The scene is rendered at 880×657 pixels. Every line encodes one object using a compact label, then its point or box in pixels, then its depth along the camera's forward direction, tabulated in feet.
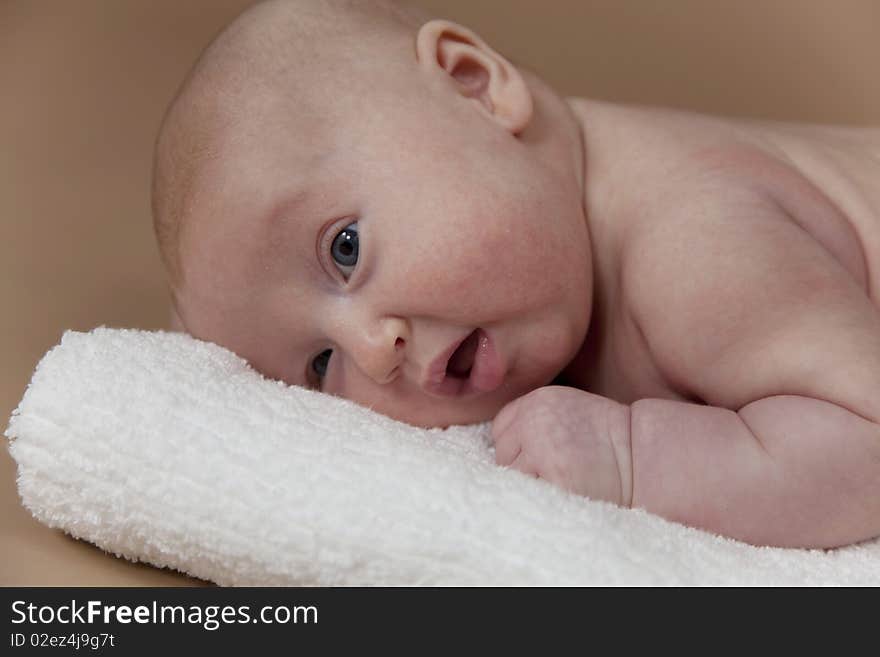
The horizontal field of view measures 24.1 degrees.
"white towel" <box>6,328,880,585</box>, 1.62
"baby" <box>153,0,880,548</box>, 1.76
